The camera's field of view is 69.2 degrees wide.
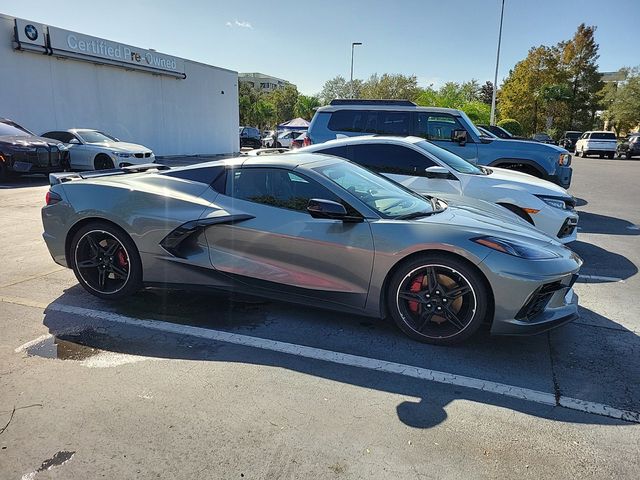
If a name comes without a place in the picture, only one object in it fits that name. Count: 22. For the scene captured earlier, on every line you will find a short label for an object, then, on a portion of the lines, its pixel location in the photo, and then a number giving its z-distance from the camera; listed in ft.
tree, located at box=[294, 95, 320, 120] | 211.00
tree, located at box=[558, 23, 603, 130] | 170.71
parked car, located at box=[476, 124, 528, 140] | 58.58
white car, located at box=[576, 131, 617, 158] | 107.45
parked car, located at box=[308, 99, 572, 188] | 28.04
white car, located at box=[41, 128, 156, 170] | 44.62
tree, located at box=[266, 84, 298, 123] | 208.54
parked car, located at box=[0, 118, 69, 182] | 38.93
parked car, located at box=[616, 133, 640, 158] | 101.71
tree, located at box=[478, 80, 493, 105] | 244.42
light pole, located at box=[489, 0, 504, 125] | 106.71
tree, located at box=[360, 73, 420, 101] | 179.63
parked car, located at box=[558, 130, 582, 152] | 141.38
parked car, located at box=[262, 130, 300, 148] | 99.13
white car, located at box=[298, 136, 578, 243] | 19.85
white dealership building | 53.21
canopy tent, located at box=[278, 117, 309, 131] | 119.24
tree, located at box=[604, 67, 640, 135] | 155.74
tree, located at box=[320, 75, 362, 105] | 243.19
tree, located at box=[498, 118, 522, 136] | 124.67
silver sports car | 11.07
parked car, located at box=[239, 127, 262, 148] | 118.21
